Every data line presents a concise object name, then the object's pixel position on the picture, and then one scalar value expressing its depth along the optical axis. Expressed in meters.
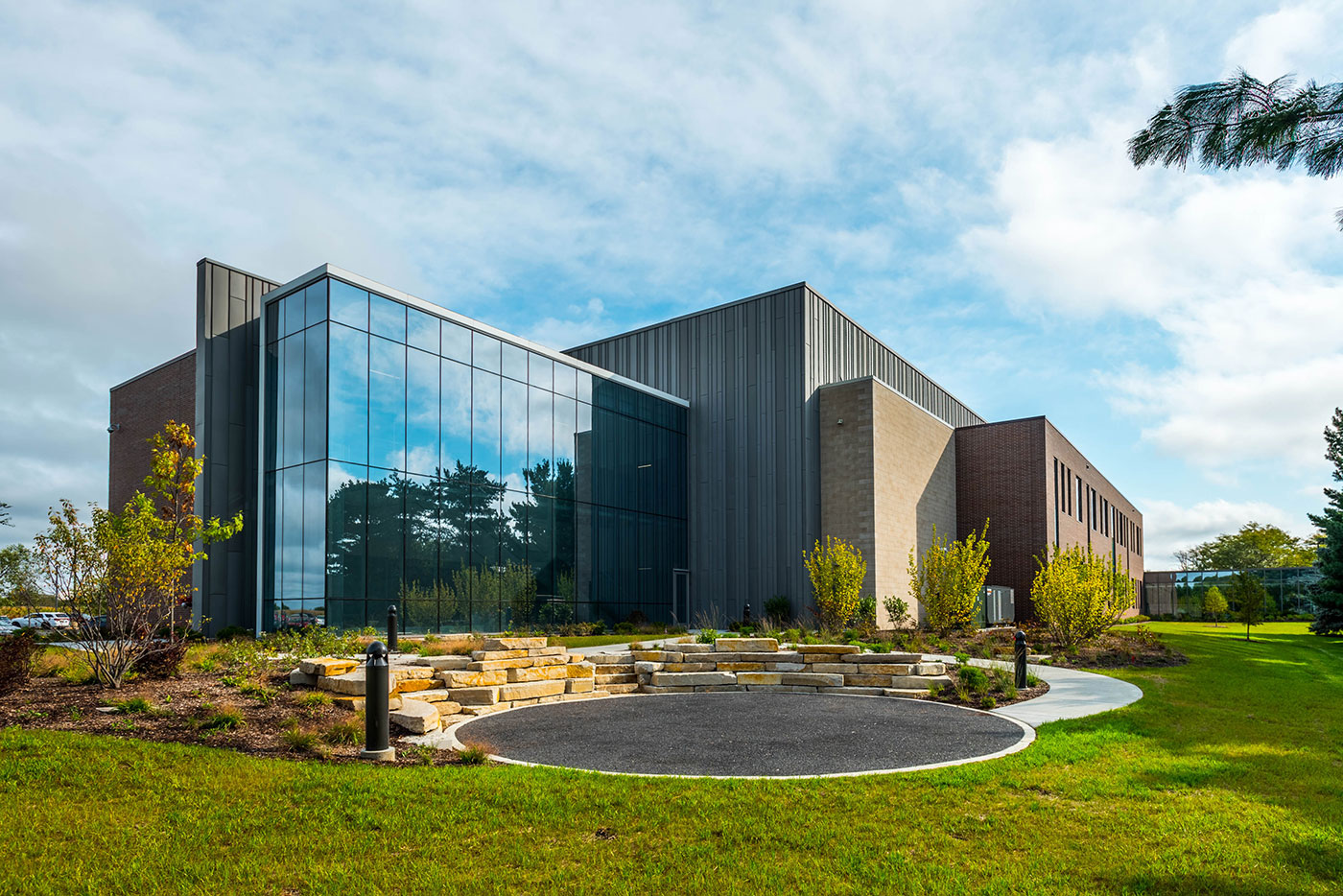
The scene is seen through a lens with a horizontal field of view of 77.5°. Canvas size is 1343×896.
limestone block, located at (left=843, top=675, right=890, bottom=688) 12.55
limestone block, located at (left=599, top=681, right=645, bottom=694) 12.56
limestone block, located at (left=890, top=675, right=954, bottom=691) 12.12
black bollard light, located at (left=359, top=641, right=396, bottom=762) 6.87
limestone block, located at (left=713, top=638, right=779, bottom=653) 13.99
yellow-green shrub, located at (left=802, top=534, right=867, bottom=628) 20.91
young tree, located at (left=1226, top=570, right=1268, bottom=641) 31.94
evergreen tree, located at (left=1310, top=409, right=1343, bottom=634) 29.70
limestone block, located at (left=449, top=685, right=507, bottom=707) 10.54
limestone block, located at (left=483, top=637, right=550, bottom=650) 12.23
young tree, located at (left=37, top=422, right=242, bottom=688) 9.44
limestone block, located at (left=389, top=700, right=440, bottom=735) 8.23
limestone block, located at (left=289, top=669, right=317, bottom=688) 10.23
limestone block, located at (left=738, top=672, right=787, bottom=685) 13.33
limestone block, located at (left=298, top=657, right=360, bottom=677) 10.10
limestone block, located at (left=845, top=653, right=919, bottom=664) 12.94
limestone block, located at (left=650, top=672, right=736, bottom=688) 12.98
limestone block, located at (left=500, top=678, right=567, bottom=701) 10.93
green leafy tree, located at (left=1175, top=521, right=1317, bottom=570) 71.81
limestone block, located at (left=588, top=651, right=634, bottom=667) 13.52
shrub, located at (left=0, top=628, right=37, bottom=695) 8.35
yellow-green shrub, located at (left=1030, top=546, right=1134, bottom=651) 19.16
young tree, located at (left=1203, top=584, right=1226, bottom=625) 46.16
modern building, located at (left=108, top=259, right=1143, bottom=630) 19.80
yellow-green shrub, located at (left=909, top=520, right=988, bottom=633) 19.23
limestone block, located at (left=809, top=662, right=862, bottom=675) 13.06
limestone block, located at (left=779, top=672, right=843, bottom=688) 12.87
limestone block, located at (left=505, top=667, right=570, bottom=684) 11.59
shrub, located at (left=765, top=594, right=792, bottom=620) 27.25
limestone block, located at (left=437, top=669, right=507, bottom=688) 10.90
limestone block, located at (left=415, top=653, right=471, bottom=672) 11.72
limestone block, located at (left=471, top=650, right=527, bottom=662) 11.82
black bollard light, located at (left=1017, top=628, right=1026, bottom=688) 11.80
